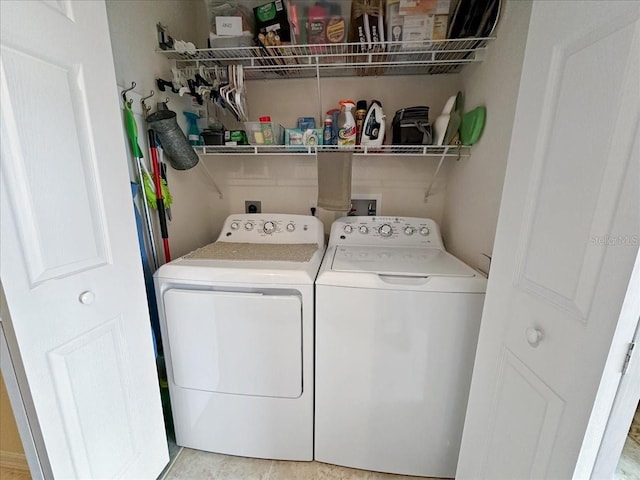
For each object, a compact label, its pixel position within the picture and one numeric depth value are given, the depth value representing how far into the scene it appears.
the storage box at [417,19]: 1.29
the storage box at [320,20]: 1.40
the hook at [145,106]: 1.33
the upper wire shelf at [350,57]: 1.36
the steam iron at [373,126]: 1.56
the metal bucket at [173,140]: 1.34
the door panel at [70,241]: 0.70
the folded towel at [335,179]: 1.53
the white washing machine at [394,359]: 1.16
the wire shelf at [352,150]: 1.53
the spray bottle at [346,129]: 1.54
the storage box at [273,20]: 1.38
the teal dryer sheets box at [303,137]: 1.61
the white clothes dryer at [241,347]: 1.22
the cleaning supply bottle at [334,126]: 1.65
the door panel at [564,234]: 0.51
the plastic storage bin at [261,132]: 1.61
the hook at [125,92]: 1.21
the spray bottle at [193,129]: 1.68
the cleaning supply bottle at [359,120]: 1.62
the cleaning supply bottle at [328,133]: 1.64
